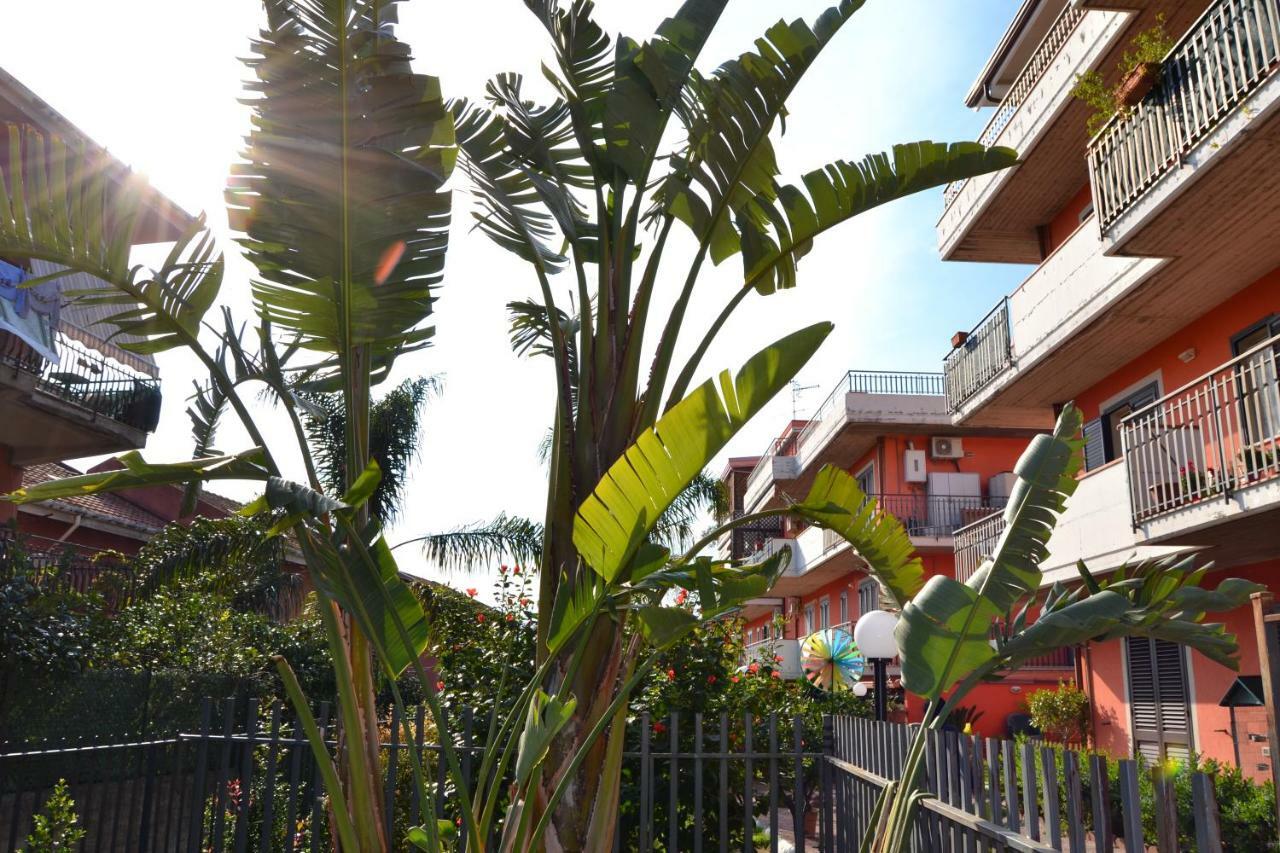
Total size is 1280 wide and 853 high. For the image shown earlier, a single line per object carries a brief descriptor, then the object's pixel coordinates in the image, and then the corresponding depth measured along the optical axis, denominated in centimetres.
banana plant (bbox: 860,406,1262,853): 372
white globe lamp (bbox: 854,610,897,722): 825
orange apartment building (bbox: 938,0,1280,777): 955
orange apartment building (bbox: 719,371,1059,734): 2455
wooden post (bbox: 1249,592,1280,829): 472
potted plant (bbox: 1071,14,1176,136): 1072
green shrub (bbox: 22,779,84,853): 575
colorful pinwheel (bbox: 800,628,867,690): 1669
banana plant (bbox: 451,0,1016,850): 428
